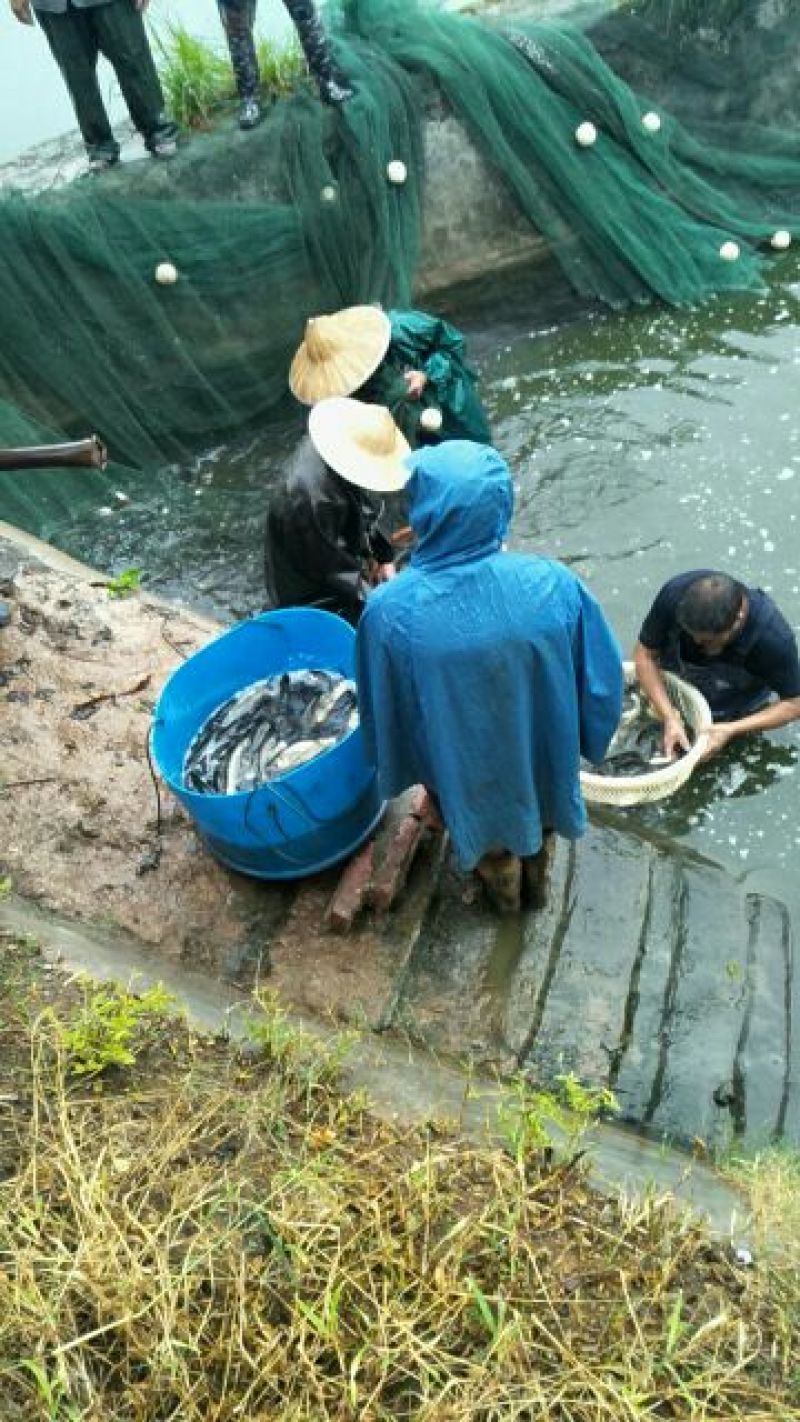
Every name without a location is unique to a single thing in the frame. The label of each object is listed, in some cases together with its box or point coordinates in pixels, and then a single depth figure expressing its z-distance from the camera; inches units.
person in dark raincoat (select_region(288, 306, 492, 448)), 186.4
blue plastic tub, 143.5
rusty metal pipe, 152.9
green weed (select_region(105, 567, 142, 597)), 215.5
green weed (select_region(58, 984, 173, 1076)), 121.6
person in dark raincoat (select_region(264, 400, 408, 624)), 168.9
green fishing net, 280.2
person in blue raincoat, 120.3
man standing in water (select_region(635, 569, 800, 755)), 174.1
